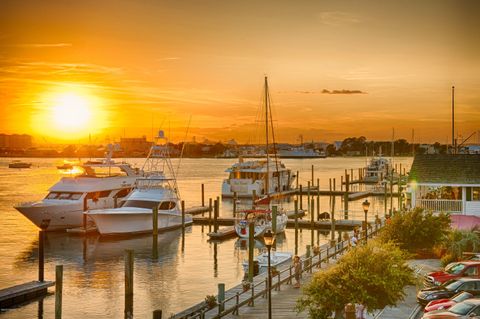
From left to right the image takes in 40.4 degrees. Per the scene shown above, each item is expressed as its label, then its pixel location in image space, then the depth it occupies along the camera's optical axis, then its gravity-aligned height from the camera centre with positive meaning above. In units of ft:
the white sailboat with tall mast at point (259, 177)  328.70 -11.46
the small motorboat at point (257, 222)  181.98 -19.24
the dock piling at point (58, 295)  91.09 -19.84
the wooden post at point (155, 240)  156.76 -20.84
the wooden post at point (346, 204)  235.97 -17.85
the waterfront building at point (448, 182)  126.00 -4.98
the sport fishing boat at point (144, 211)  187.01 -16.70
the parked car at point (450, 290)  73.52 -15.24
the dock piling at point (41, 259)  115.24 -18.74
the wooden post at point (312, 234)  177.33 -21.76
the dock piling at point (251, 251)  115.34 -18.23
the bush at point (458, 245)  100.99 -14.16
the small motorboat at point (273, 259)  127.65 -20.99
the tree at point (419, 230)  109.81 -12.59
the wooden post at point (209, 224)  205.87 -22.24
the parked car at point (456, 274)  80.89 -14.69
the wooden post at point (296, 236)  168.90 -21.56
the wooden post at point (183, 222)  193.33 -20.37
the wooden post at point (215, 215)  189.47 -17.79
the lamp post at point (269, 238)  71.72 -9.14
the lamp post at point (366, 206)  122.19 -9.48
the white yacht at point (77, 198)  196.95 -13.87
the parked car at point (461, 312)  60.75 -14.69
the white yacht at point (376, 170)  453.74 -10.31
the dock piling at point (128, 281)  100.01 -19.68
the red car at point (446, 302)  66.85 -15.23
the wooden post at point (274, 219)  188.14 -18.43
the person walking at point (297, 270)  93.06 -16.61
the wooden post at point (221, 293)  80.28 -17.13
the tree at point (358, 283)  63.72 -12.60
